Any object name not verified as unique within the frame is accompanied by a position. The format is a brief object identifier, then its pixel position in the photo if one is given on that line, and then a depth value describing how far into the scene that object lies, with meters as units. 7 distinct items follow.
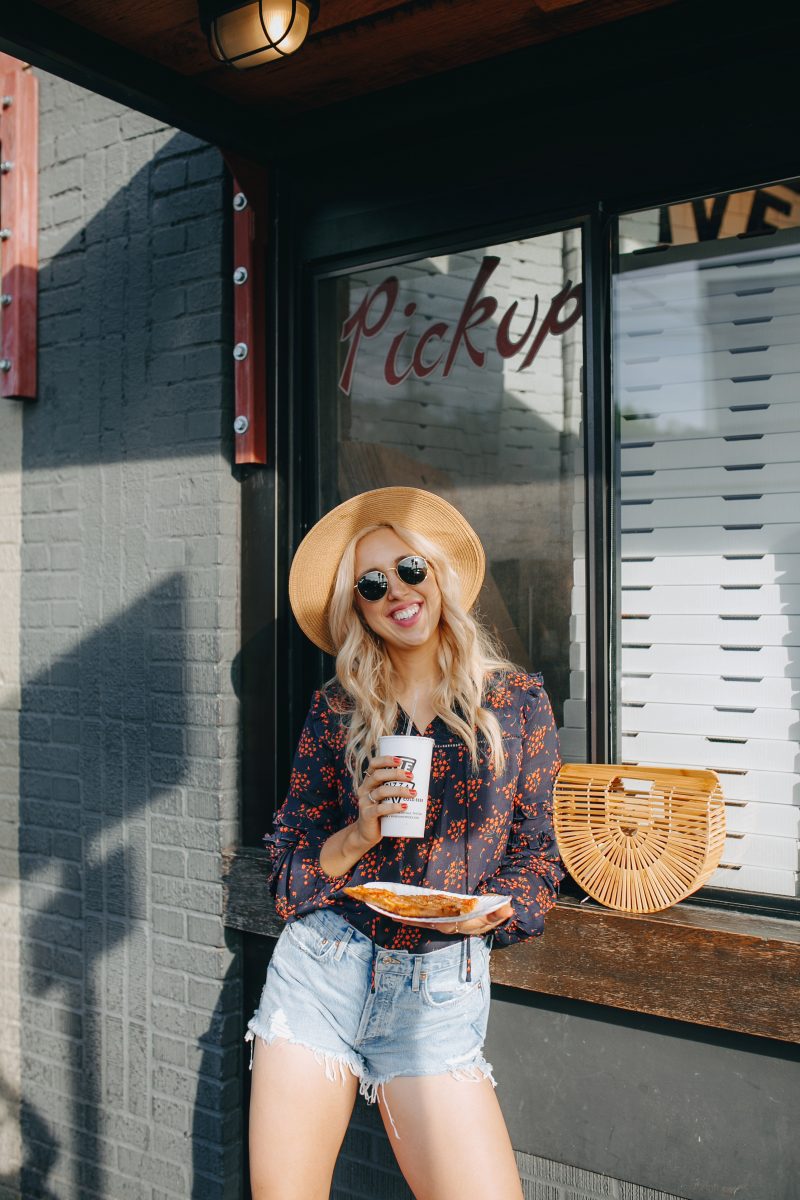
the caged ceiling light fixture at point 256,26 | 2.37
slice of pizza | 2.00
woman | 2.17
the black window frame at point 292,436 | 3.07
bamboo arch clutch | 2.42
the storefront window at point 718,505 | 2.65
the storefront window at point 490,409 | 2.83
